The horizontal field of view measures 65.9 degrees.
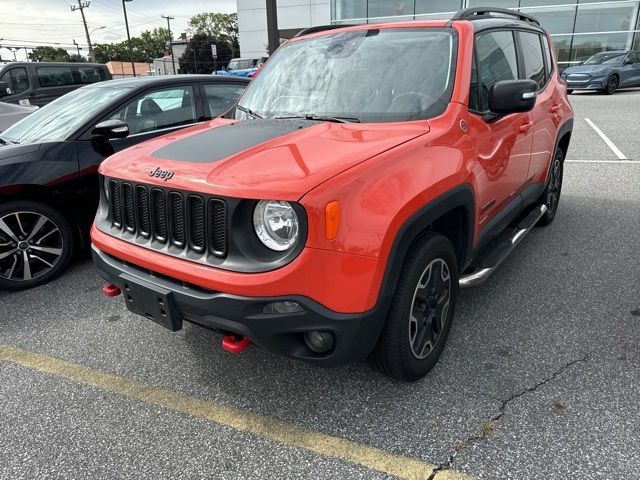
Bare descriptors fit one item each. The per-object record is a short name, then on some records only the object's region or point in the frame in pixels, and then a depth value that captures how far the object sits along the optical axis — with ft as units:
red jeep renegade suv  6.50
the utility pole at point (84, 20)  173.54
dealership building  71.36
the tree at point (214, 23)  304.30
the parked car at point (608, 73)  56.49
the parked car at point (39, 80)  36.11
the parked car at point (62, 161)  12.65
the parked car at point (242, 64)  99.13
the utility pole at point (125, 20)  146.48
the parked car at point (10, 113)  25.90
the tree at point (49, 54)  315.62
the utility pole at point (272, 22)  30.01
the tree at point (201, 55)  176.96
